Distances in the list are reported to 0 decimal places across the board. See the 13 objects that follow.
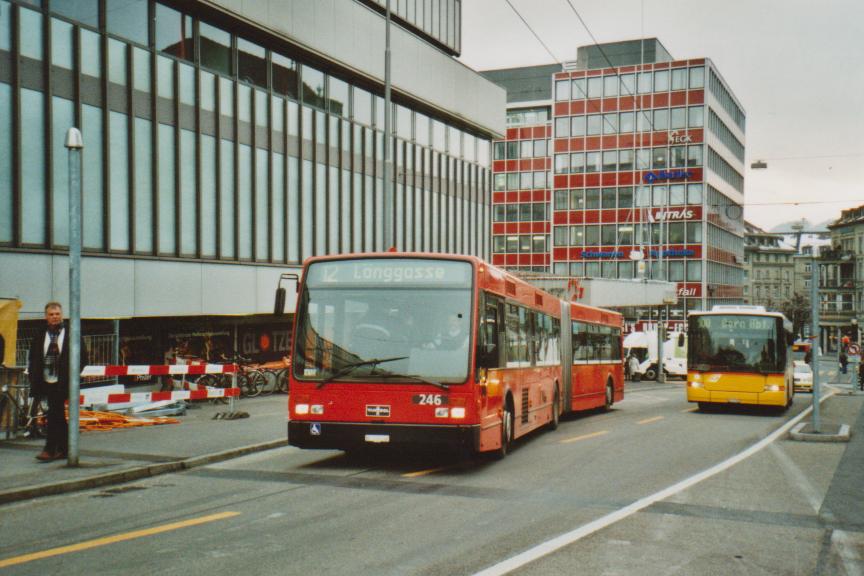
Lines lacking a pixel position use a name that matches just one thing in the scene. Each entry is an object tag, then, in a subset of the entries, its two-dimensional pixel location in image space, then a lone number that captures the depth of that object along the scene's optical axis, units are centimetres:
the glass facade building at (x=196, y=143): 2181
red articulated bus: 1169
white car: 4175
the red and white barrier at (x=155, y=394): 1625
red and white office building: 8544
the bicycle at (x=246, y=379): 2503
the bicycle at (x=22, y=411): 1392
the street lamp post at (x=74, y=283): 1141
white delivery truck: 5353
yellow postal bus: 2400
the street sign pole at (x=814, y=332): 1729
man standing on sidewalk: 1192
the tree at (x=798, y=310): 12738
